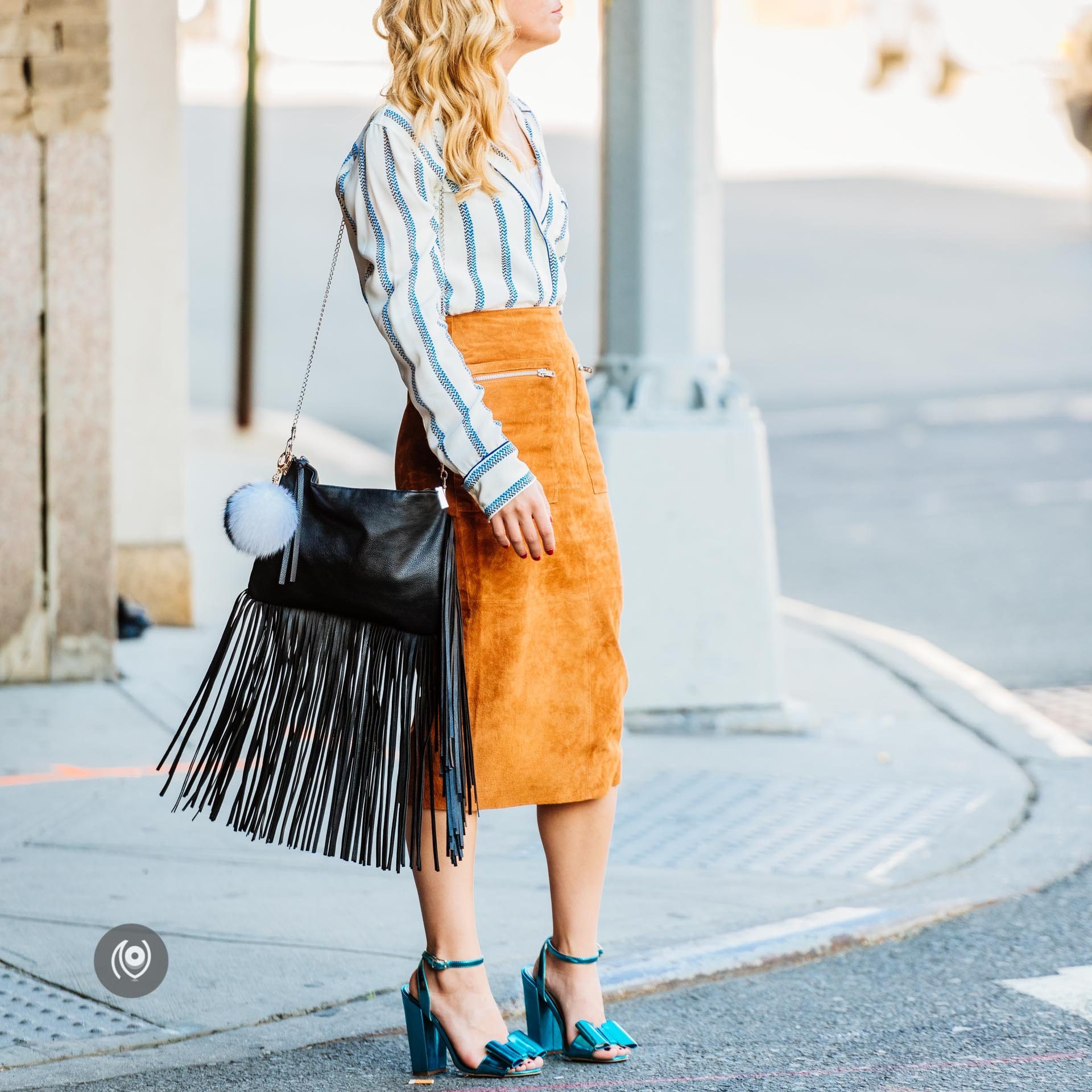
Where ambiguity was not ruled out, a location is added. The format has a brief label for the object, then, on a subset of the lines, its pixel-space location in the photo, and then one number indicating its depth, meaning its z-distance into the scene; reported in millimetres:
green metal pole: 24723
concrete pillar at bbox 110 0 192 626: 13759
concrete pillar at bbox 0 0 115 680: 11245
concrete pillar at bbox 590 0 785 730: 11119
